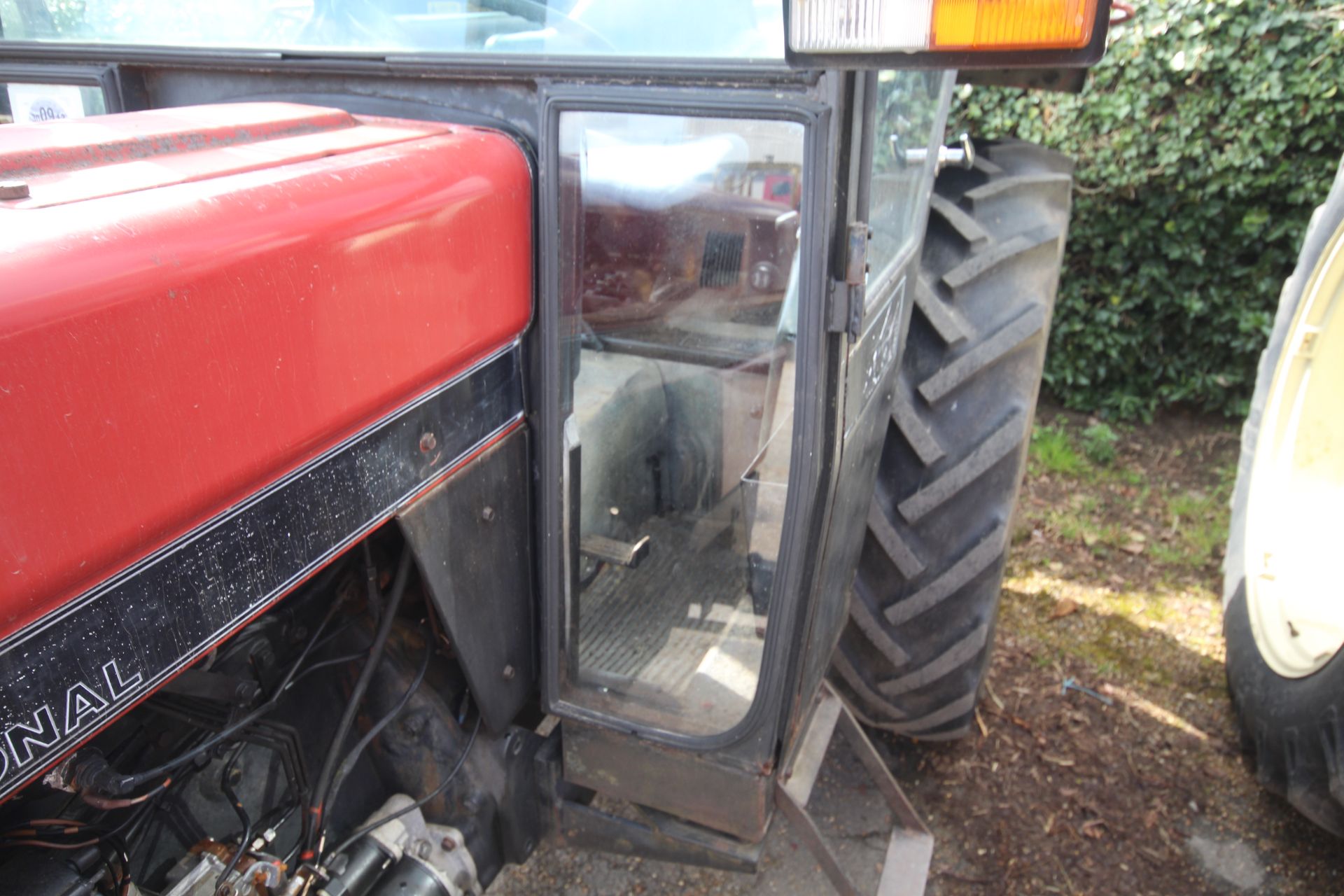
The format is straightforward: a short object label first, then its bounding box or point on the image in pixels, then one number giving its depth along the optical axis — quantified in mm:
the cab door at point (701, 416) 1155
